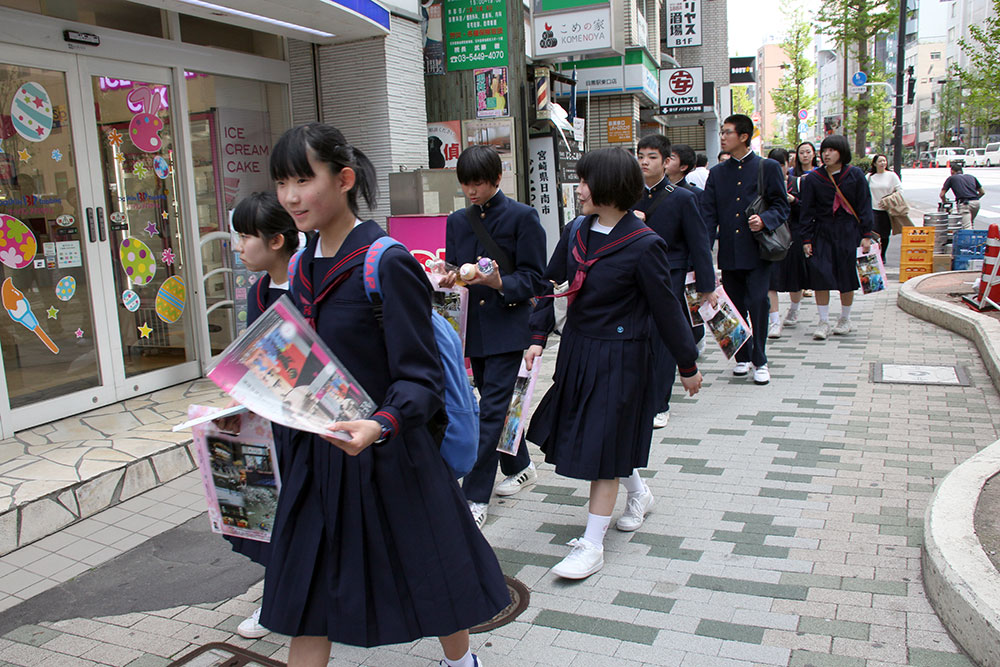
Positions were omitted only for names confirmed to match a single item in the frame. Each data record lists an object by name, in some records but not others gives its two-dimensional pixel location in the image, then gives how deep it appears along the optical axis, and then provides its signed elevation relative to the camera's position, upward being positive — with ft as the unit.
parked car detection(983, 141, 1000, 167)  187.42 +5.43
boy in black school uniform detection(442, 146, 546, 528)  13.43 -1.42
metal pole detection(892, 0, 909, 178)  64.90 +5.85
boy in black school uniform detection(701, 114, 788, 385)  21.76 -0.79
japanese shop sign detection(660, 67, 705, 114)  67.77 +8.57
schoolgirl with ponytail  6.93 -2.38
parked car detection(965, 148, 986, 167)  186.19 +4.80
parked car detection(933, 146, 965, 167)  184.51 +6.24
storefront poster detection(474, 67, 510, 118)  29.40 +4.01
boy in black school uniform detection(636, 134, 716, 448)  17.30 -0.57
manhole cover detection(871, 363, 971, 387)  21.53 -5.20
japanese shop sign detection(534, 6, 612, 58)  35.04 +7.19
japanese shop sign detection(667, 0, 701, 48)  72.38 +15.14
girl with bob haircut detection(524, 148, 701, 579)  11.44 -2.12
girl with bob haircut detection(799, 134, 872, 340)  27.14 -1.16
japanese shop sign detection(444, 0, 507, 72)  28.53 +5.98
